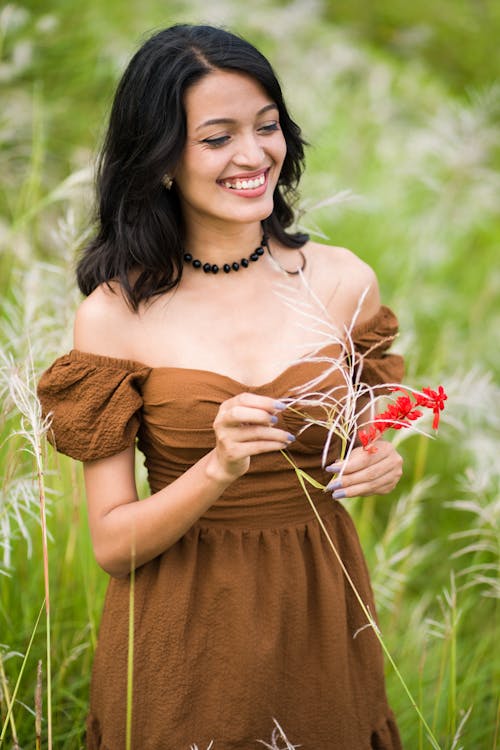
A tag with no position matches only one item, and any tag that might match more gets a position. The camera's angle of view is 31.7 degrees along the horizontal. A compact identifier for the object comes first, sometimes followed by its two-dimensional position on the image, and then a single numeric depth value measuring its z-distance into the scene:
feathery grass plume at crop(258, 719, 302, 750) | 1.85
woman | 1.79
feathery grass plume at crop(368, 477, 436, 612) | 2.45
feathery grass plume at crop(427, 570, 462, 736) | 1.84
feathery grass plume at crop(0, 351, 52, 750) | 1.50
